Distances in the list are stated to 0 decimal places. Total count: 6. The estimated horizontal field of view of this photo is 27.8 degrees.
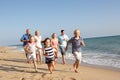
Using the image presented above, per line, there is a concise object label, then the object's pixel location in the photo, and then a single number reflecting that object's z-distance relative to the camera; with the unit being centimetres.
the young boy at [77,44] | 937
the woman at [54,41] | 1105
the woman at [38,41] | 1157
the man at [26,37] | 1180
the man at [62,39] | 1191
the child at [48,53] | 919
